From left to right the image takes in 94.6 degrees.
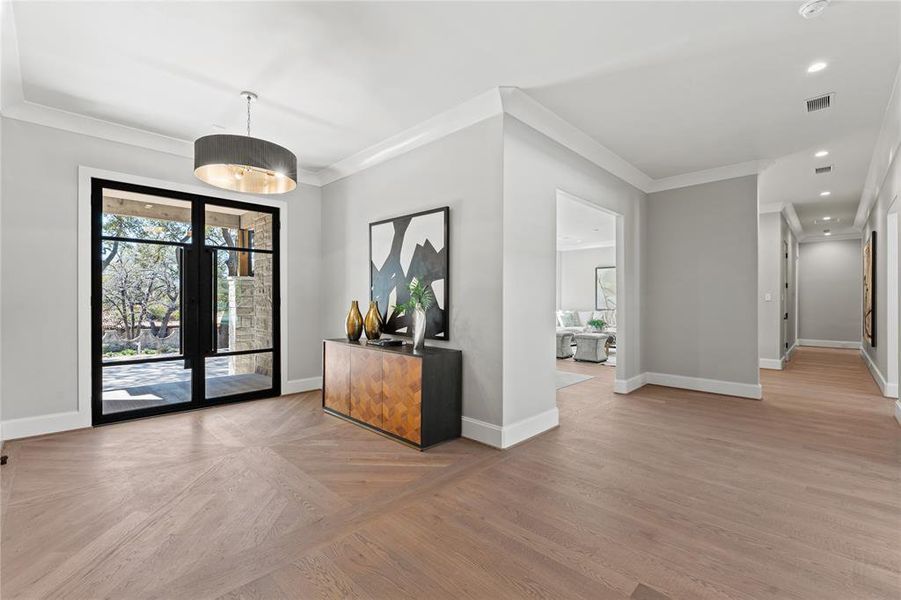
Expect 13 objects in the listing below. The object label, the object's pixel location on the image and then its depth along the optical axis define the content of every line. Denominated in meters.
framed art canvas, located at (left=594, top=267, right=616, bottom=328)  10.90
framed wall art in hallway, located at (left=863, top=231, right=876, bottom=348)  5.96
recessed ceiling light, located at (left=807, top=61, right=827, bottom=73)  2.91
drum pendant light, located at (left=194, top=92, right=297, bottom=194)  2.84
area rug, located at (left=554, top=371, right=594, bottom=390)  5.86
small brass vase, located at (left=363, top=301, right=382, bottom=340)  4.18
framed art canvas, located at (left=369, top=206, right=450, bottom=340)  3.78
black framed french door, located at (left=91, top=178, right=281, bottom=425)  4.01
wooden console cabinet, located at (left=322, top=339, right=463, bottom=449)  3.30
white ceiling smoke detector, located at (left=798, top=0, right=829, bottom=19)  2.30
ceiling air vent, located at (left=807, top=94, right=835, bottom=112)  3.38
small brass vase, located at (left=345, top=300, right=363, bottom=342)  4.34
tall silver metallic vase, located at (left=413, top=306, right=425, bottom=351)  3.65
